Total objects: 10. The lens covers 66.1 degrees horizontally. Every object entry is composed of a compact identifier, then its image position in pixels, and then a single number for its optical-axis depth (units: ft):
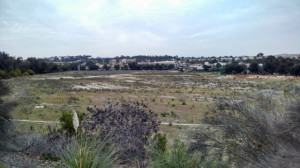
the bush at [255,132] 15.80
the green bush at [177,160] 14.42
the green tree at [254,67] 220.23
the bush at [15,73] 157.82
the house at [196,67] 347.60
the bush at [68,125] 34.94
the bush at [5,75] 130.99
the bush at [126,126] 22.12
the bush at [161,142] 25.86
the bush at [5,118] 28.73
